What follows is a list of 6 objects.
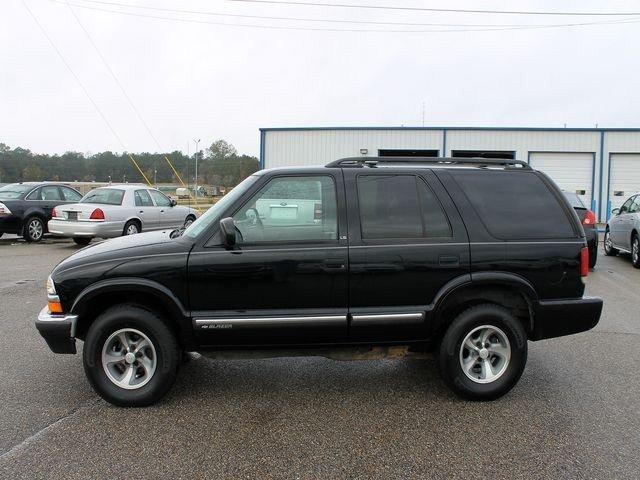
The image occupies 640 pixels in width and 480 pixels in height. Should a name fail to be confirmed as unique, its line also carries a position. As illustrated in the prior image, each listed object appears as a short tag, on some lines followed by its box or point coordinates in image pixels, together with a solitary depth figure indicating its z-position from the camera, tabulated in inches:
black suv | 155.9
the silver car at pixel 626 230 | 446.6
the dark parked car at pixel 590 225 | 397.7
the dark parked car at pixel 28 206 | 555.2
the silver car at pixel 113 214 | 515.0
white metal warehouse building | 843.4
